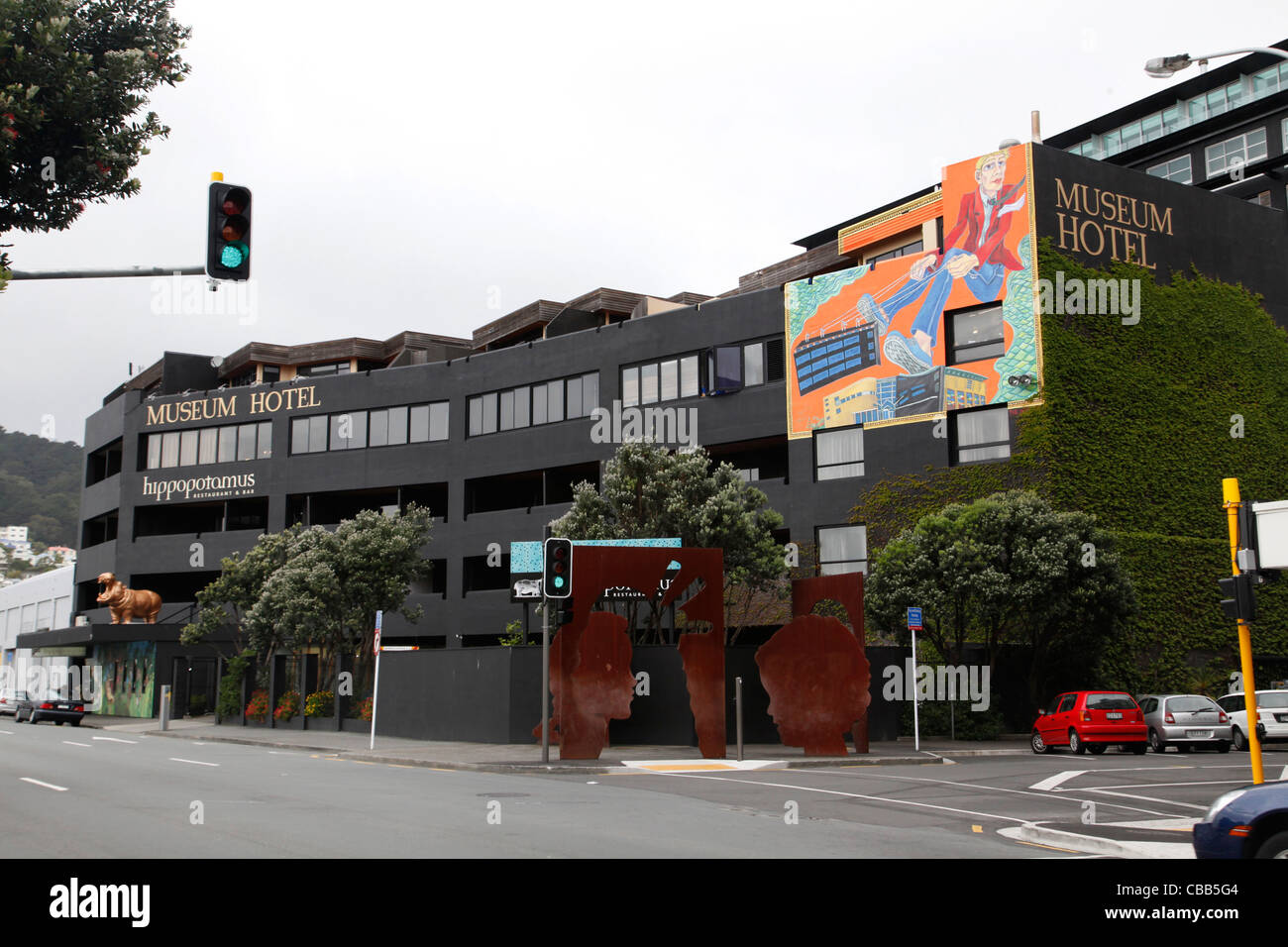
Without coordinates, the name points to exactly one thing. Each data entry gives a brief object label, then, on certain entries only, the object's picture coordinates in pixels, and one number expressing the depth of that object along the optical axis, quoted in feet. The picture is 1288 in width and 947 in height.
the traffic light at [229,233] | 37.01
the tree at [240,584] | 138.92
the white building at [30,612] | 213.05
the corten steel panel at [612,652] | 74.64
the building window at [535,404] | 146.20
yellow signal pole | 44.42
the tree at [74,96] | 37.42
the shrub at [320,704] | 116.98
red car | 86.43
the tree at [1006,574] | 96.17
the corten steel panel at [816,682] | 78.38
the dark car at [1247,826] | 25.23
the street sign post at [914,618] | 83.92
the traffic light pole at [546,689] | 71.41
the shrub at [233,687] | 131.23
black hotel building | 120.57
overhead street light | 48.21
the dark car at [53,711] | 143.84
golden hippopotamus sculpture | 165.37
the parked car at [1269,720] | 94.07
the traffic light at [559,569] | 68.95
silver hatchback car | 90.07
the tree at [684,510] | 105.19
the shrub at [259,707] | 126.11
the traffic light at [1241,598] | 43.88
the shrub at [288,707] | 121.49
